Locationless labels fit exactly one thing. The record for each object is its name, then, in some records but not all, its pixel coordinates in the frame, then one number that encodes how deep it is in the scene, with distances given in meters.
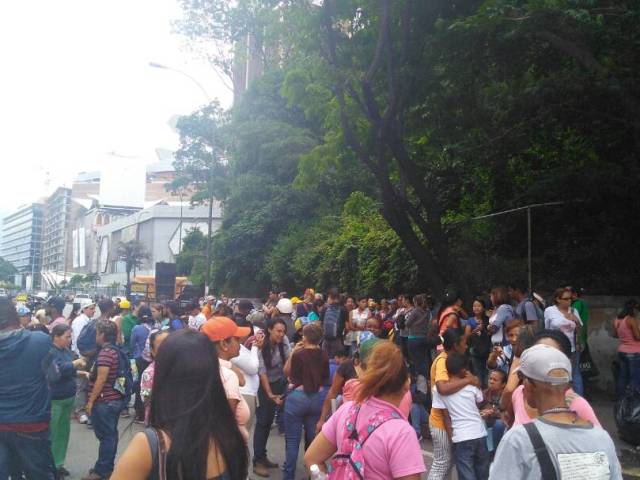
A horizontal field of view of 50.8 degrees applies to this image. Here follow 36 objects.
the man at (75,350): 10.30
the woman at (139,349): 10.08
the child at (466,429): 5.44
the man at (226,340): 4.38
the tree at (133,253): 68.06
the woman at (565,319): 8.76
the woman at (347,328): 12.00
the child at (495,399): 6.06
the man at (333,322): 11.08
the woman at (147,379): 5.10
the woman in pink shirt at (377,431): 3.32
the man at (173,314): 11.04
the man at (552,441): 2.71
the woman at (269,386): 7.53
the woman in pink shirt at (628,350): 9.50
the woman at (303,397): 6.66
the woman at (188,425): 2.33
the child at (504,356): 6.60
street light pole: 27.33
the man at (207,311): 14.38
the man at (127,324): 12.17
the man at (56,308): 10.73
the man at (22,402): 5.13
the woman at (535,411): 3.40
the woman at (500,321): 9.24
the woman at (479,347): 9.65
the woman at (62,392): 6.91
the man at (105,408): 6.88
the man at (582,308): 10.48
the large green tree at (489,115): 11.33
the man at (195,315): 12.35
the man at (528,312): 9.22
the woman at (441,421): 5.52
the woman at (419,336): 11.05
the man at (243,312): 9.32
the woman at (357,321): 12.05
